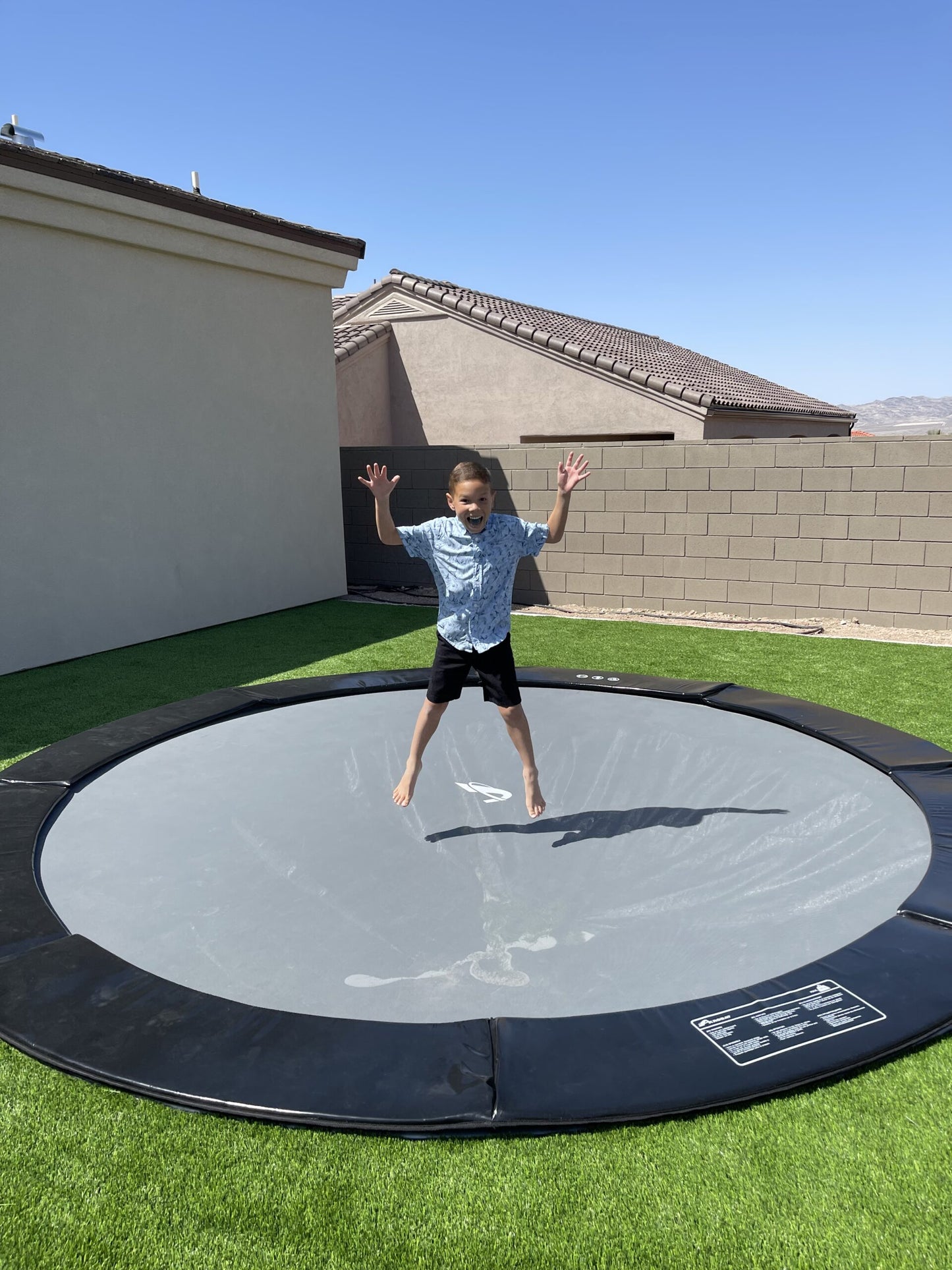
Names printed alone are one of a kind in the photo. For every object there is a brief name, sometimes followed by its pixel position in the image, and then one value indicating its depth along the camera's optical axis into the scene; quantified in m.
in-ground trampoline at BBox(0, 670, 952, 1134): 1.83
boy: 3.02
